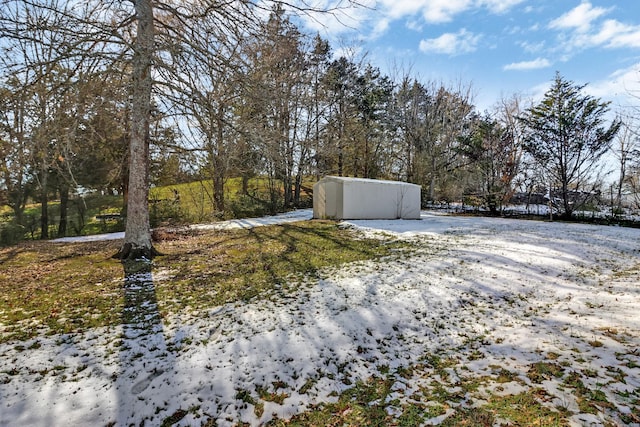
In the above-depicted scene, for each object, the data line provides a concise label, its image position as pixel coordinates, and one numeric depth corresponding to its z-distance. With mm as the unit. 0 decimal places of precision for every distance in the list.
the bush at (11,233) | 10250
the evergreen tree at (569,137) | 13281
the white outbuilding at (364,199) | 12820
